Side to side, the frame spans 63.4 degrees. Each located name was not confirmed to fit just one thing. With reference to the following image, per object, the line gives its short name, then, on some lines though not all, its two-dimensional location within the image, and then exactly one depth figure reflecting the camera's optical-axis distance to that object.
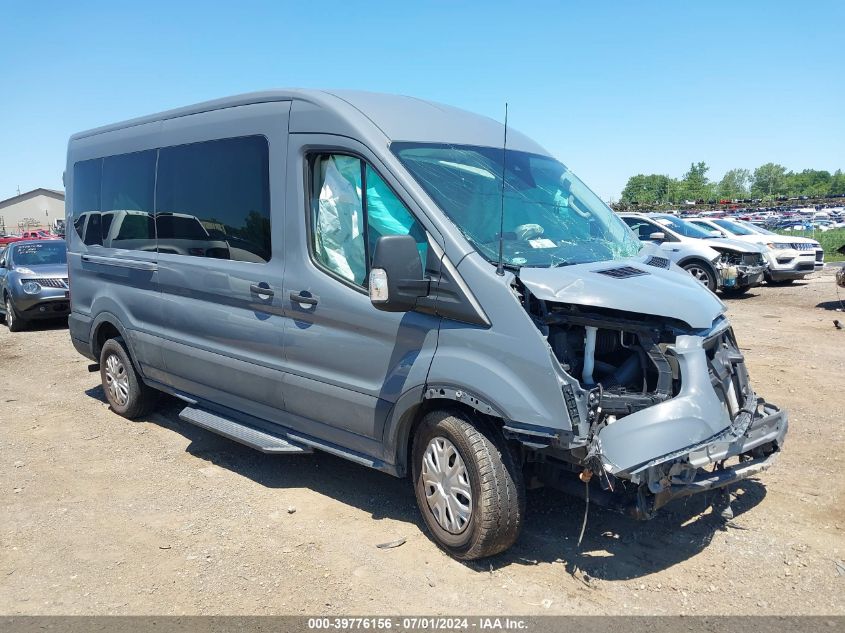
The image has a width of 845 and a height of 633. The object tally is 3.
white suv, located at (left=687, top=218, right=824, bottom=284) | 15.33
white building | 84.94
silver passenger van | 3.42
